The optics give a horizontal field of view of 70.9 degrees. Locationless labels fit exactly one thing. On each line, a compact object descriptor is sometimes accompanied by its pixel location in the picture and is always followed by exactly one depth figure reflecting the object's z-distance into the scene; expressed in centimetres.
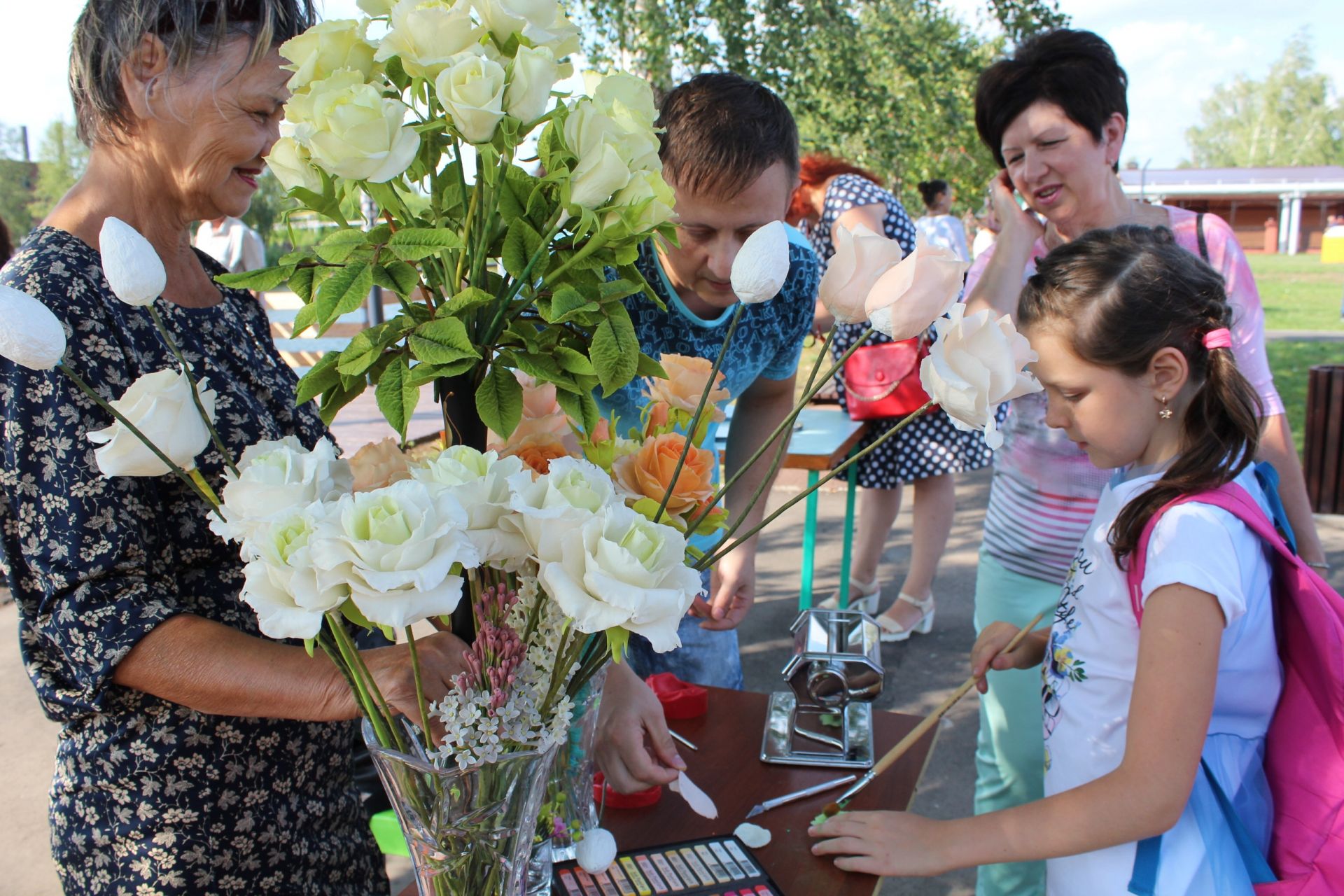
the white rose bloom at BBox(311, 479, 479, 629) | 61
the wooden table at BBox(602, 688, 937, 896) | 114
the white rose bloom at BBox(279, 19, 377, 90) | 79
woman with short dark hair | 196
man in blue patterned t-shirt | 121
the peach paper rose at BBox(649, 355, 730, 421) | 92
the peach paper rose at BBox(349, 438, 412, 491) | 81
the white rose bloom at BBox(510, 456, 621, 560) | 66
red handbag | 350
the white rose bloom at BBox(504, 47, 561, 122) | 75
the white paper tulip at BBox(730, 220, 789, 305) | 77
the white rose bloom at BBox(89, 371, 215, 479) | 70
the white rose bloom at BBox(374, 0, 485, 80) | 75
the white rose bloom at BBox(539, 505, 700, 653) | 64
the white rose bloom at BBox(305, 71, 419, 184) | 70
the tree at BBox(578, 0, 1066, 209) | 707
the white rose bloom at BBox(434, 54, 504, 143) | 73
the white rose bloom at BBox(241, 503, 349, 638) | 63
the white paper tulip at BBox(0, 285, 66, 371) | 66
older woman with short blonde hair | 99
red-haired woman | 388
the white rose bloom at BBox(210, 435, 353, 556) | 68
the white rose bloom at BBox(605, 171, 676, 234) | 81
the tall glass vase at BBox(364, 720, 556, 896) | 76
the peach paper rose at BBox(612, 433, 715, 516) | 84
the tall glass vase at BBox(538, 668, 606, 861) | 95
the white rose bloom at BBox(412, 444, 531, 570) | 71
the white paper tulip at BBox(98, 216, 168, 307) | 71
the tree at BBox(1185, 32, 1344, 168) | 4925
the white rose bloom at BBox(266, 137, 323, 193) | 80
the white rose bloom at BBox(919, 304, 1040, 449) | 74
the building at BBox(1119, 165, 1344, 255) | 3719
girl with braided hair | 120
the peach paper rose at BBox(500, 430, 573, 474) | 91
